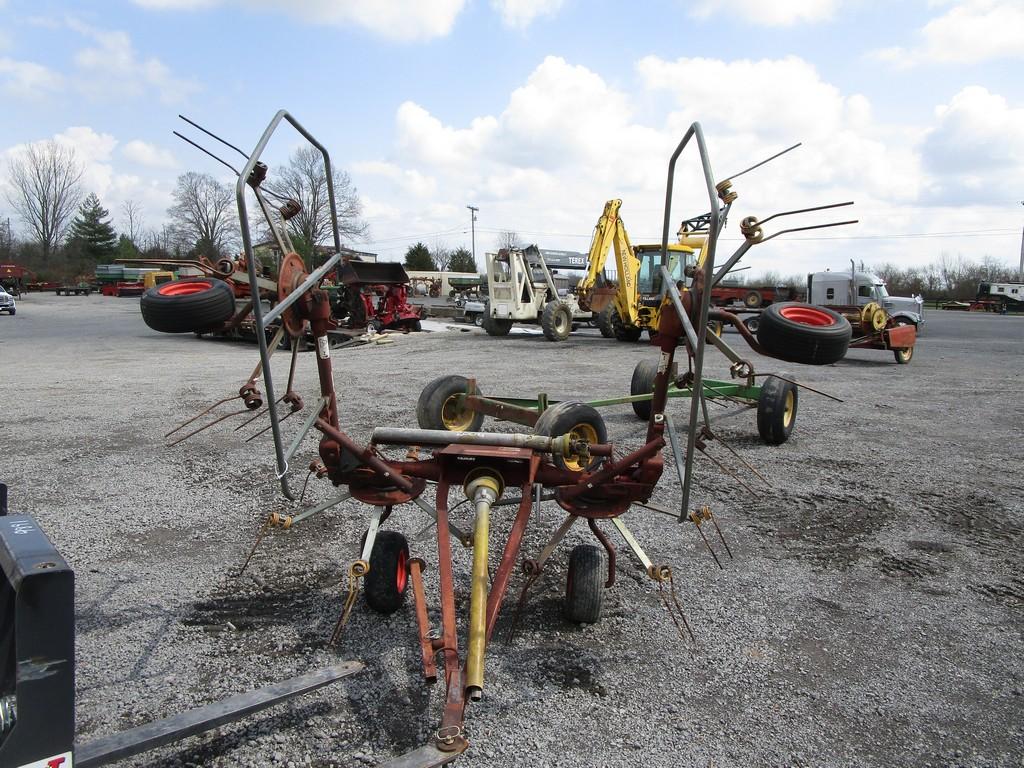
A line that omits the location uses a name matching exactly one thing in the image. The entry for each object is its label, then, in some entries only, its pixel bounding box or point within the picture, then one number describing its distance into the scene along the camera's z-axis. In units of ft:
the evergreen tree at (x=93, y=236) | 237.86
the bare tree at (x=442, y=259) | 284.00
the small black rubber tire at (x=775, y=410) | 23.50
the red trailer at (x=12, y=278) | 165.58
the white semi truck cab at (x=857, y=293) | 77.82
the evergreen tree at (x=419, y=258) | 256.32
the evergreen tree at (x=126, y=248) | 234.17
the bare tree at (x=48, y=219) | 237.86
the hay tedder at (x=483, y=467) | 9.51
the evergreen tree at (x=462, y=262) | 265.01
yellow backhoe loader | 60.37
